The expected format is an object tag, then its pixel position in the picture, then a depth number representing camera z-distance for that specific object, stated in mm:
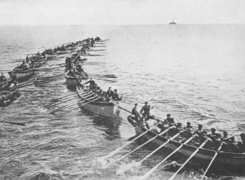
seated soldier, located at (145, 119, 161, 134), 18512
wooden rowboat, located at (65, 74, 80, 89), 34750
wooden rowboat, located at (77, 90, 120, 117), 23344
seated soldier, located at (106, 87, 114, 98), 24581
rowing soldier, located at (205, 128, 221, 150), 15500
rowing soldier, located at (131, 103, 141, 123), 20197
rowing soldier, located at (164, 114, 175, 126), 18531
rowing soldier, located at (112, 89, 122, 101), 24453
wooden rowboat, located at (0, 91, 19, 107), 28156
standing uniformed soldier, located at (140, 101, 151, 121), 20942
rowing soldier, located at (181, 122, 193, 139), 17136
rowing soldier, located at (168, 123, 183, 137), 17641
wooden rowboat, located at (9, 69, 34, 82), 38625
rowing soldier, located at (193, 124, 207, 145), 16259
